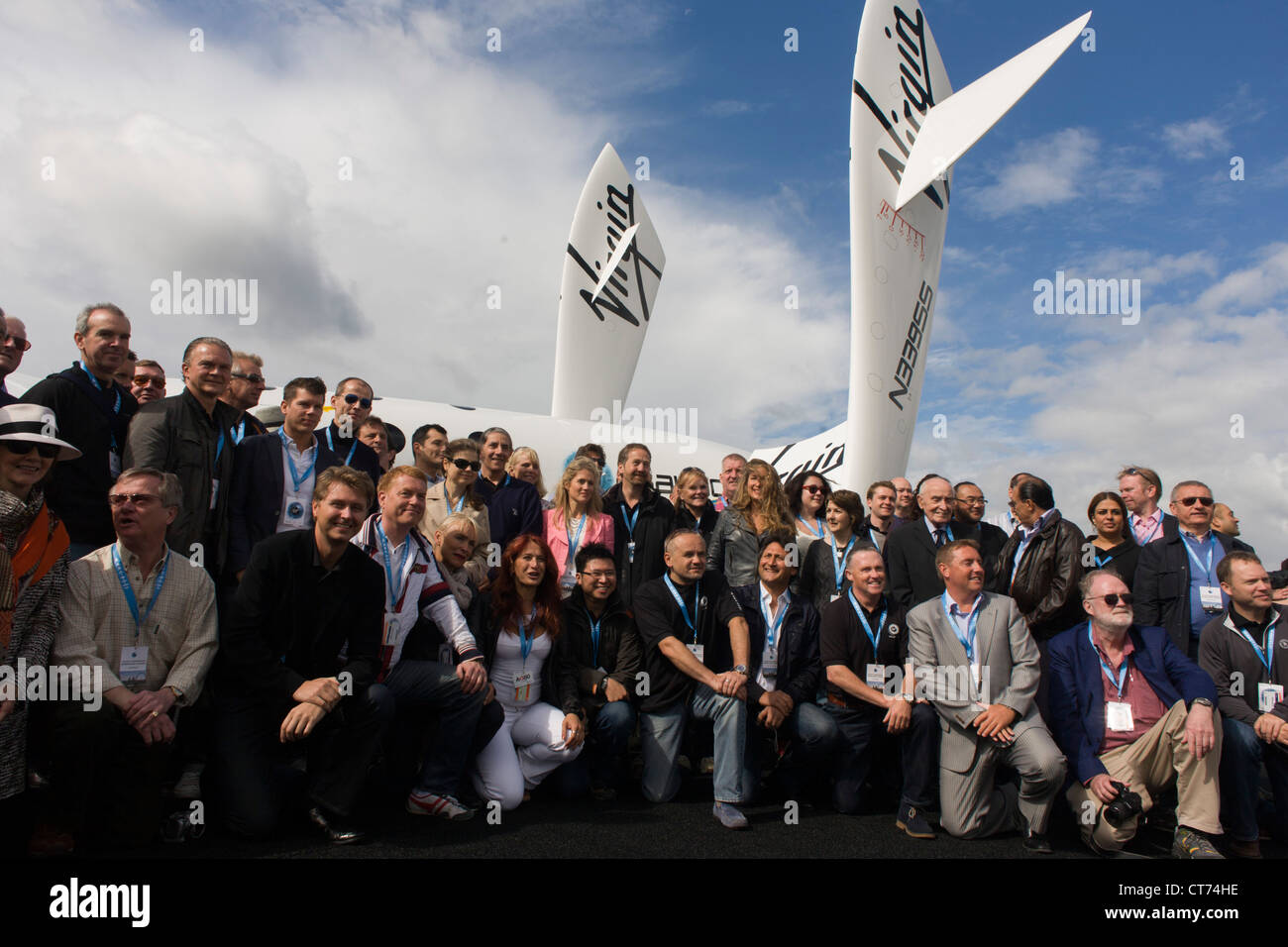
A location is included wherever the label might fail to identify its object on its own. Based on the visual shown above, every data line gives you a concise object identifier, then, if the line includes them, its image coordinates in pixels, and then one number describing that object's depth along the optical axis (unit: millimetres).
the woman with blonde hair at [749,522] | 5414
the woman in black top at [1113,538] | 5316
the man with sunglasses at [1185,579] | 5336
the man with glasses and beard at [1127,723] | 3742
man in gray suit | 3908
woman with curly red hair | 4328
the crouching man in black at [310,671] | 3572
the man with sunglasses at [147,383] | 5625
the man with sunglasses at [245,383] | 5895
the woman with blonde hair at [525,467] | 6418
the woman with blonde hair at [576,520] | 5398
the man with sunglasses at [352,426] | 5320
